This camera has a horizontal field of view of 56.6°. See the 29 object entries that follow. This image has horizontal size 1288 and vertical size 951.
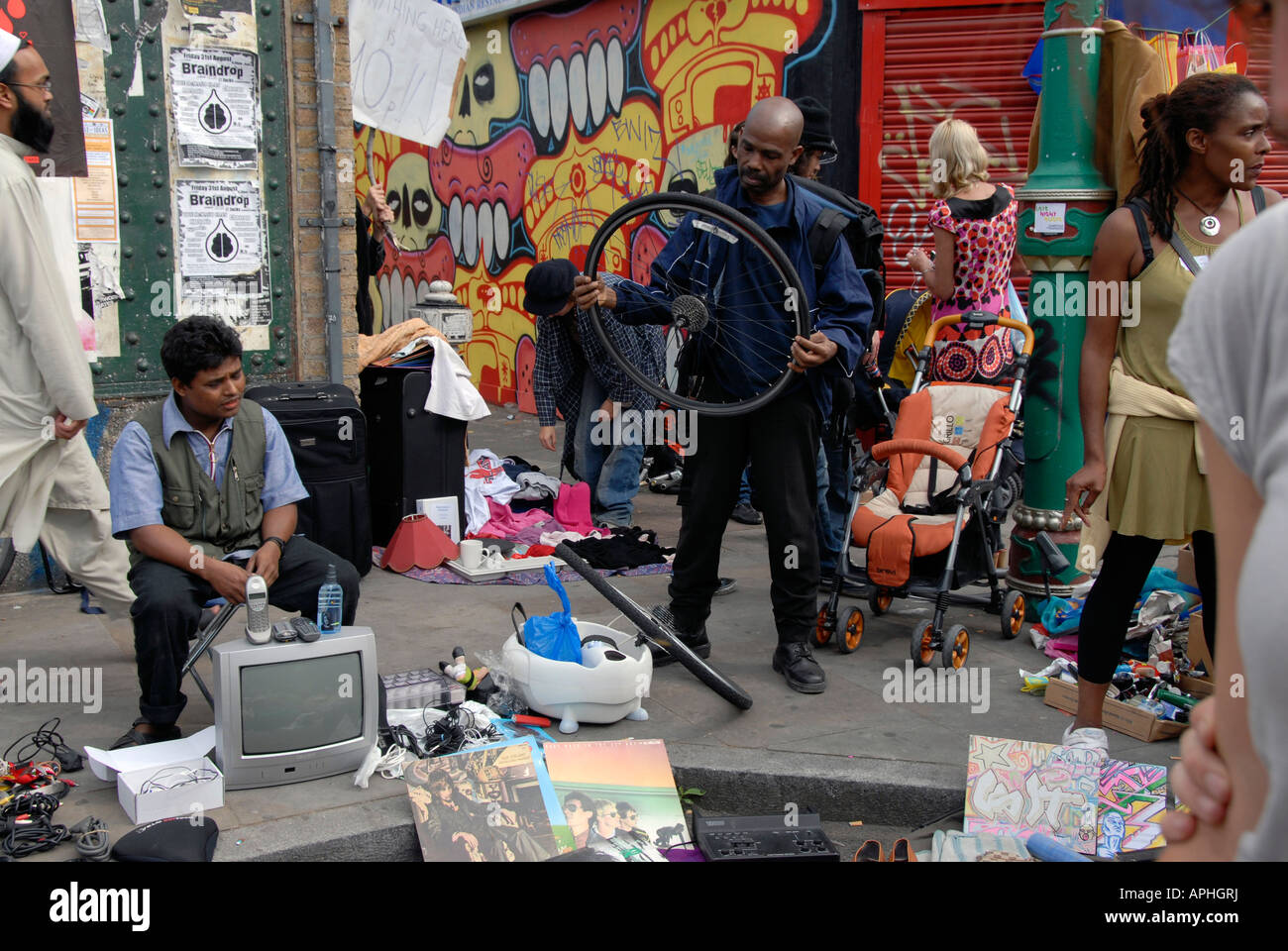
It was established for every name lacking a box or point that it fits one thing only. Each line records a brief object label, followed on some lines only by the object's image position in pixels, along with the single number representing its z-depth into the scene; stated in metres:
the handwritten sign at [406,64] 6.98
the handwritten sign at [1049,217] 5.42
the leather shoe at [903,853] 3.49
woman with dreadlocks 3.80
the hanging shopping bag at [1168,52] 5.31
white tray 6.54
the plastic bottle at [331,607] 4.08
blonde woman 6.13
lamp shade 6.71
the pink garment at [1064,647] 5.34
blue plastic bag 4.47
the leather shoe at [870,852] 3.54
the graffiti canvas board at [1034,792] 3.77
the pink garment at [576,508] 7.59
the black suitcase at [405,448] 6.90
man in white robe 4.44
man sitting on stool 4.14
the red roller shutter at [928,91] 8.87
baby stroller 5.28
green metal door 5.93
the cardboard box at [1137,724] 4.36
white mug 6.60
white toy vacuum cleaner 4.38
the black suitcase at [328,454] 6.22
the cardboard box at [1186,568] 5.23
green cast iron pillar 5.38
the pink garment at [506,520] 7.62
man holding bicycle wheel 4.79
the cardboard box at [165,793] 3.65
